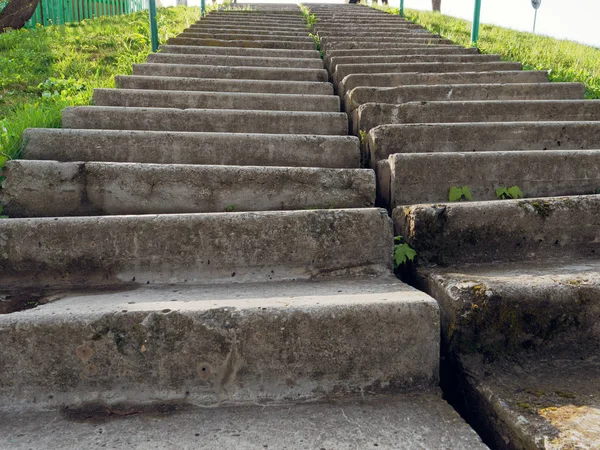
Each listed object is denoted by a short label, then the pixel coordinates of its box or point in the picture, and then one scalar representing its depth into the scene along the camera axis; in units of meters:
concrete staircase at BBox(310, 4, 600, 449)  1.61
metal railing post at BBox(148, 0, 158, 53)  5.35
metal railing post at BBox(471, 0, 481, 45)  6.46
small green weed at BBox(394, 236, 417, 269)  2.21
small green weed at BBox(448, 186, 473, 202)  2.60
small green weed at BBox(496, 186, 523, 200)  2.63
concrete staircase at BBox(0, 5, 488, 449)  1.63
